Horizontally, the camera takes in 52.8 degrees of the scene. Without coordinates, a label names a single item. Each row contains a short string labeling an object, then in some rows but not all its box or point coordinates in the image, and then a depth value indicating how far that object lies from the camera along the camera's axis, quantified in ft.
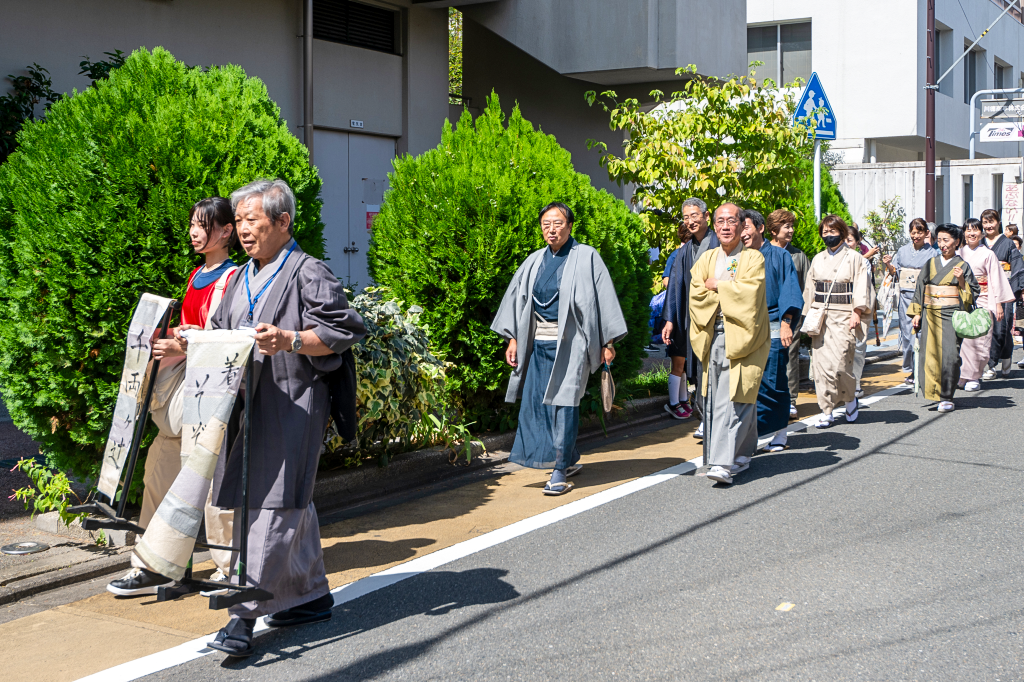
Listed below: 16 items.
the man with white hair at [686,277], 29.25
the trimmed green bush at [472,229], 26.71
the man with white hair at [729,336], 23.63
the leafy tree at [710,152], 35.58
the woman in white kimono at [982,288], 39.04
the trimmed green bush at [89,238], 17.66
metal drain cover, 17.70
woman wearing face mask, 30.89
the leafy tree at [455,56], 120.88
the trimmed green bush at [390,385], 22.26
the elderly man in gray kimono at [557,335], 23.58
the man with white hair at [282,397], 14.08
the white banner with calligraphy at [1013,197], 76.26
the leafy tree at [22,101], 30.81
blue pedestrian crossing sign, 39.46
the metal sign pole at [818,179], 42.45
